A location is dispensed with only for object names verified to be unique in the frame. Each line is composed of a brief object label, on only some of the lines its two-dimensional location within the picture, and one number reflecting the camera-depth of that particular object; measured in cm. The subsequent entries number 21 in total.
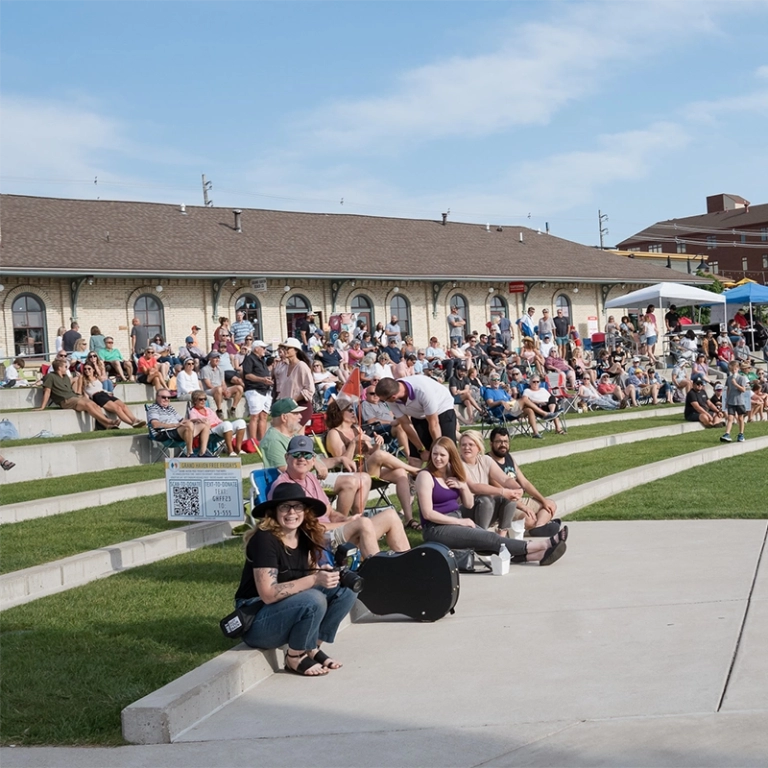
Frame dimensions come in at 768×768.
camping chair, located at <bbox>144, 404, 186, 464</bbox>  1627
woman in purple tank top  904
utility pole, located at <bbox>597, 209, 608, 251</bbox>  9396
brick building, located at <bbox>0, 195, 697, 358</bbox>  2997
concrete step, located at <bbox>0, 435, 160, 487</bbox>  1476
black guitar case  727
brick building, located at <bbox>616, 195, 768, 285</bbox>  10662
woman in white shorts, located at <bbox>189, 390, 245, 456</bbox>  1595
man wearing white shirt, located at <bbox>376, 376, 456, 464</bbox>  1102
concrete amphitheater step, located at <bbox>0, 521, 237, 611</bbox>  791
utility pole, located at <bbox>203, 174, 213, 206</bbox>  6150
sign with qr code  945
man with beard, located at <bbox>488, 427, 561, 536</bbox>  1038
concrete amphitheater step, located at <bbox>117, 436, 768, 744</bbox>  510
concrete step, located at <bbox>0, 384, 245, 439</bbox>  1733
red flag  1132
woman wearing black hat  617
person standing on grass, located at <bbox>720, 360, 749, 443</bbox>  2028
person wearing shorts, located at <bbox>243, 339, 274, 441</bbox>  1708
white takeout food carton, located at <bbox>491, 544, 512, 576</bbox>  888
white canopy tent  3268
